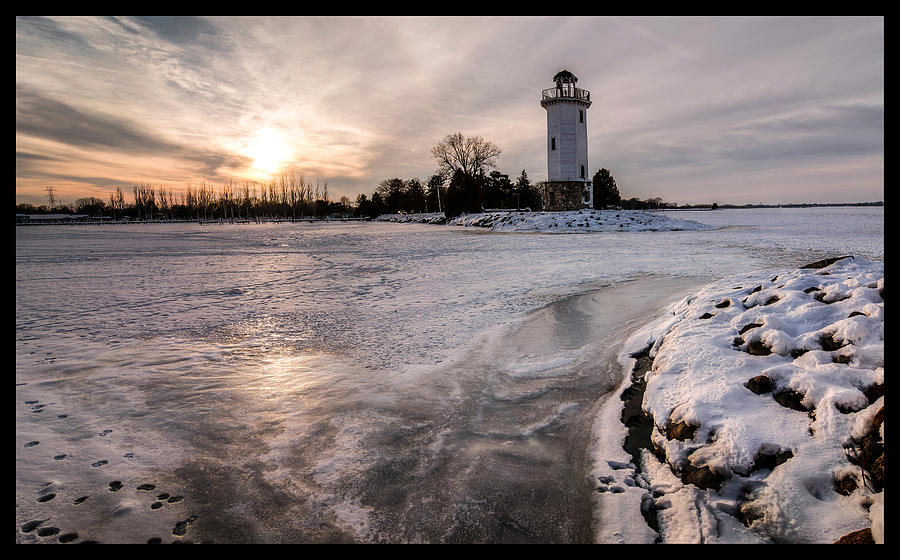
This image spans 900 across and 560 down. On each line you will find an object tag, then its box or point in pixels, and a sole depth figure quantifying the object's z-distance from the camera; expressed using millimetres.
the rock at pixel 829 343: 3479
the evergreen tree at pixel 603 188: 67688
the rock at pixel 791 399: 3050
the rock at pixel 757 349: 3856
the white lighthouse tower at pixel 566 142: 42531
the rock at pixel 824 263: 5701
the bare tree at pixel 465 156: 68750
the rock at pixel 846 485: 2340
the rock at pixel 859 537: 1998
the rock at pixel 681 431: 3107
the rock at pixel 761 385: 3292
